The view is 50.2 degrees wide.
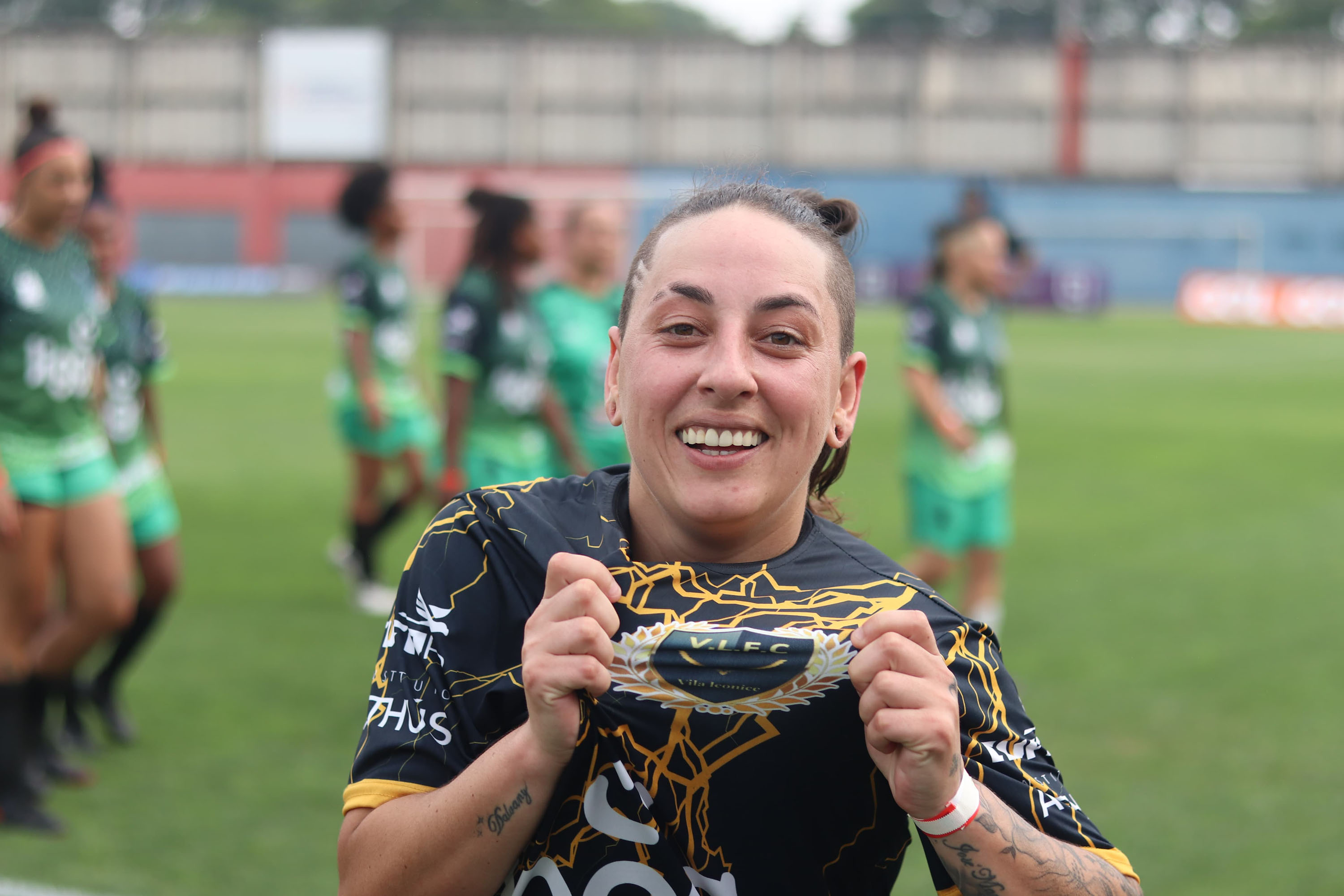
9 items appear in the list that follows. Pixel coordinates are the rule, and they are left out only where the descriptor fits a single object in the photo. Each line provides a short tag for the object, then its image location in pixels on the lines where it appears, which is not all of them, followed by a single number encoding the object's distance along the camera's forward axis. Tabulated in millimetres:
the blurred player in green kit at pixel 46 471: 5051
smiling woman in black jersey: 1686
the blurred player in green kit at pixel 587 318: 6883
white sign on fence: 49375
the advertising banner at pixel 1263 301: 31781
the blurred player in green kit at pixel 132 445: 6109
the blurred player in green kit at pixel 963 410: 7352
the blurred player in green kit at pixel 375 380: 8594
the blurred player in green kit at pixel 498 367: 7035
